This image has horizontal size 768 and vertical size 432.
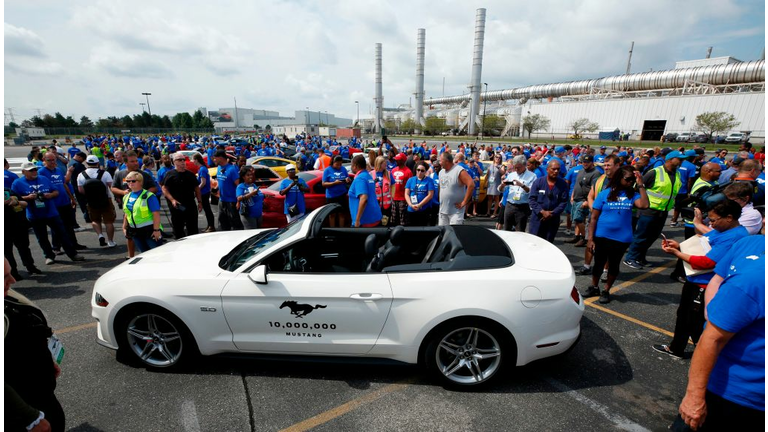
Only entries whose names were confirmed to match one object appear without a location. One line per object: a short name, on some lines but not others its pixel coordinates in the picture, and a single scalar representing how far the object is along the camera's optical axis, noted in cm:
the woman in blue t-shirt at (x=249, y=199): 588
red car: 743
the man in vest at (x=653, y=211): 550
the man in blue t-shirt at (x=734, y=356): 147
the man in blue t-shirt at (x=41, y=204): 541
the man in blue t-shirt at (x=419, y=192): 624
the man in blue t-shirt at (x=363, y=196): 539
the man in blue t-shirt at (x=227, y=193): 654
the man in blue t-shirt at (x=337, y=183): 697
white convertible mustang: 279
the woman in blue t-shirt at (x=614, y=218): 416
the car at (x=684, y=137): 4932
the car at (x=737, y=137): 4533
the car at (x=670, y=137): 5151
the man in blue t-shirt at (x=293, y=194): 581
